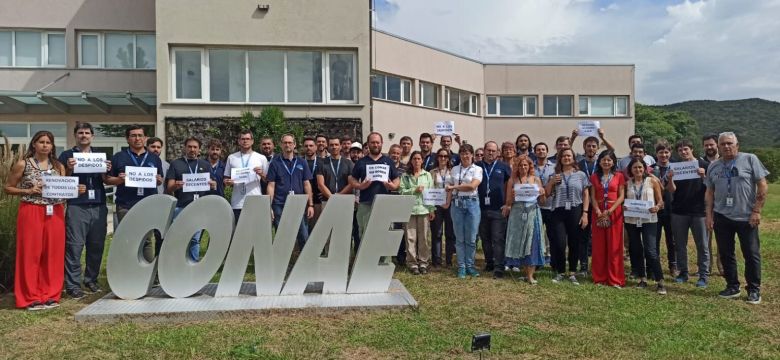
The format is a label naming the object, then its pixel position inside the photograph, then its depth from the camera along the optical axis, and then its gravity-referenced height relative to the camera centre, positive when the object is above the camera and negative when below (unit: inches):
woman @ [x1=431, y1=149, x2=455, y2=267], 288.2 -27.8
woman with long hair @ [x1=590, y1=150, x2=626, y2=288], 258.4 -25.0
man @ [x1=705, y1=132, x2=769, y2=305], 230.8 -15.5
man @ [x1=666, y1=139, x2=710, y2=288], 261.6 -22.5
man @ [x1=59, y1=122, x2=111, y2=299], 227.5 -19.8
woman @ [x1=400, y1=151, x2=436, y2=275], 279.6 -24.6
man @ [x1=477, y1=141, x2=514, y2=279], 278.1 -14.3
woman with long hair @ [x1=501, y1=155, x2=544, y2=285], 261.3 -25.7
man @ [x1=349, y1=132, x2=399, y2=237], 267.1 -3.9
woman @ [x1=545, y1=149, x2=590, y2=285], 269.0 -19.2
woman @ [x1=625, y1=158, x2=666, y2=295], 252.4 -26.1
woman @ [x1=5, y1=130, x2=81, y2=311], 210.2 -23.2
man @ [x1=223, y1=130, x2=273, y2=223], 271.0 +3.0
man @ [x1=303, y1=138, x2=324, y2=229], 290.6 +7.1
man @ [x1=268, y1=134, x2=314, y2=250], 266.1 -2.1
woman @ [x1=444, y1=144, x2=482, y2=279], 270.5 -17.2
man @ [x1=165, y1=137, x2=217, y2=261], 259.3 +1.3
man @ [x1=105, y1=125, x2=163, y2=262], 241.9 +5.1
